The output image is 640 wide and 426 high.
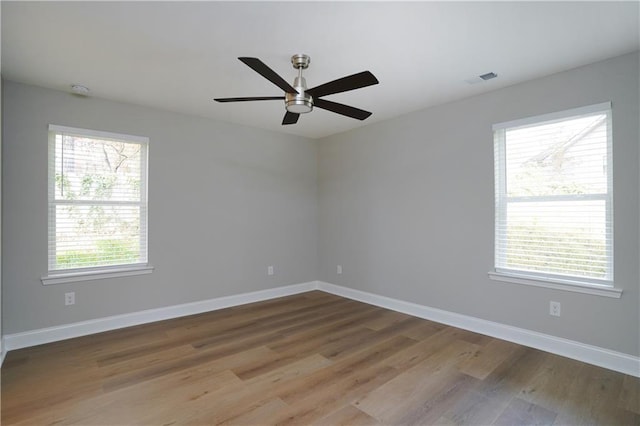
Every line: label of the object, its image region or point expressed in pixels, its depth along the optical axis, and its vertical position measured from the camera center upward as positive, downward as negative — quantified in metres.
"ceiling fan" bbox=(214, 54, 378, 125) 2.06 +0.90
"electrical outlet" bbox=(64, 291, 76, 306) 3.25 -0.85
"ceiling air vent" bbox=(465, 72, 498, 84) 2.92 +1.29
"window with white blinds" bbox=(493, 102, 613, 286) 2.68 +0.17
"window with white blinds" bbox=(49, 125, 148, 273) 3.24 +0.17
